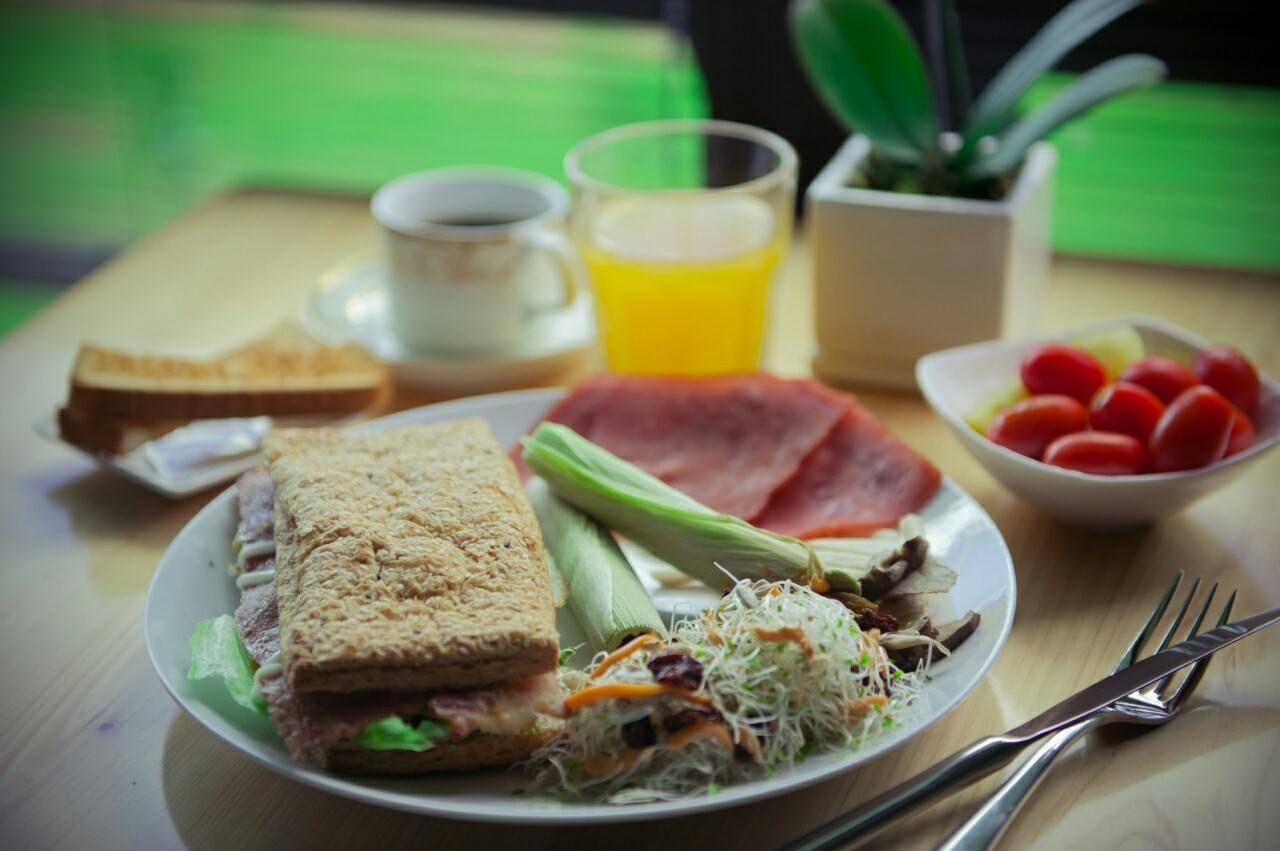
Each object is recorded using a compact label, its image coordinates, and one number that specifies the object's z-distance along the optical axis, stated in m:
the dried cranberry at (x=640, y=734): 0.45
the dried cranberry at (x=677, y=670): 0.45
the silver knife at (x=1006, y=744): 0.44
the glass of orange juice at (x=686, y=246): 0.65
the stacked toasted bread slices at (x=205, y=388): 0.61
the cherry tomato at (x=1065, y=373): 0.59
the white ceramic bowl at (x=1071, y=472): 0.55
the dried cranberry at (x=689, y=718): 0.45
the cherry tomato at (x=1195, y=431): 0.55
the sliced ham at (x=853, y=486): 0.57
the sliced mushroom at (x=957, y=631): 0.50
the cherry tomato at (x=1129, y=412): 0.57
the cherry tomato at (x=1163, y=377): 0.58
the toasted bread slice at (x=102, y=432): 0.61
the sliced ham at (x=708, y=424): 0.60
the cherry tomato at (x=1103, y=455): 0.55
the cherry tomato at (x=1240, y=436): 0.56
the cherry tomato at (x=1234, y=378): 0.58
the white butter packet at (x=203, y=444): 0.62
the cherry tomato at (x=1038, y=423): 0.57
